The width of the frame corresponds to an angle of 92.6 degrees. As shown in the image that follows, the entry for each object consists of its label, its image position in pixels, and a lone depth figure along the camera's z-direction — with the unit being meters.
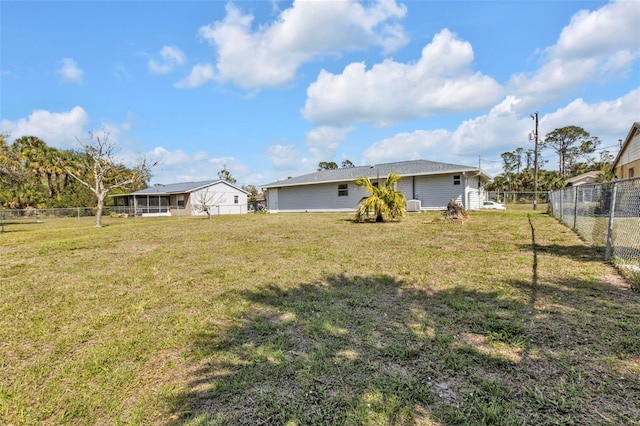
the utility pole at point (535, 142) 21.92
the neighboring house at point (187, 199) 29.06
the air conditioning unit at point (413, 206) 18.20
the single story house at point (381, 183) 18.19
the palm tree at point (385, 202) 12.17
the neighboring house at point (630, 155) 13.30
